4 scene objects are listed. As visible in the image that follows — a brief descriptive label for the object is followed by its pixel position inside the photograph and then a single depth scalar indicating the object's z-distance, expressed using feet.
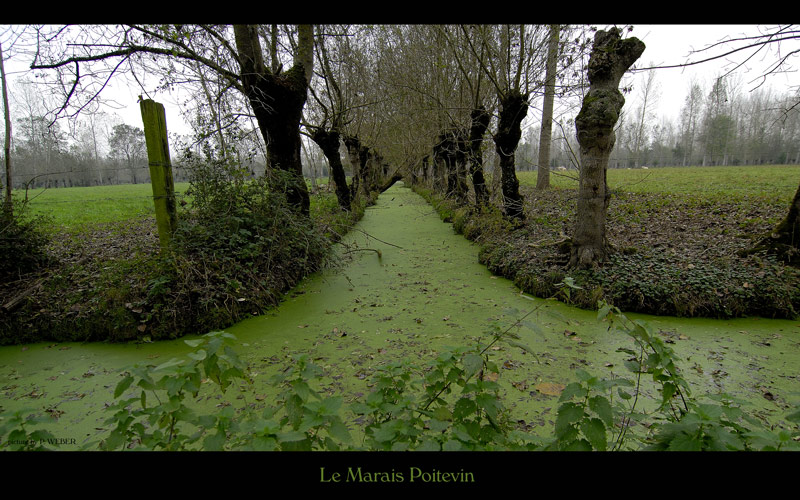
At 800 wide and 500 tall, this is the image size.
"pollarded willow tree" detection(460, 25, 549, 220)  20.89
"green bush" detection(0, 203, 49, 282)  14.28
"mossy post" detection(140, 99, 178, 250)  13.23
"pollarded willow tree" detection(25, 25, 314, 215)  15.67
